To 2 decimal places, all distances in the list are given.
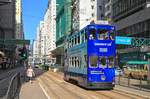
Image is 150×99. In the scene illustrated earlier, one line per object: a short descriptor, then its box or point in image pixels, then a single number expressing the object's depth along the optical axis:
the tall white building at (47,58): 84.53
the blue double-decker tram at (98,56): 14.03
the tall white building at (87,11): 55.75
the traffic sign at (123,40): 25.08
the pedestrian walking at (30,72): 20.09
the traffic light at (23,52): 23.94
